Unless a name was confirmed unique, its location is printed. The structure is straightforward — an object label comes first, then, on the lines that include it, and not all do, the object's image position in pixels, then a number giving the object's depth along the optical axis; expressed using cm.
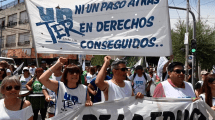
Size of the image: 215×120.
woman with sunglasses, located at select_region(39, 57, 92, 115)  276
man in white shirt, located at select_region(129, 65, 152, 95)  584
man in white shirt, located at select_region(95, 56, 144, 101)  281
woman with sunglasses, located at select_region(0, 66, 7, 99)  397
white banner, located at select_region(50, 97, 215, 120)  288
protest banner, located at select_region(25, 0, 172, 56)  320
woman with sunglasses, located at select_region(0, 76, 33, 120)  231
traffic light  1193
